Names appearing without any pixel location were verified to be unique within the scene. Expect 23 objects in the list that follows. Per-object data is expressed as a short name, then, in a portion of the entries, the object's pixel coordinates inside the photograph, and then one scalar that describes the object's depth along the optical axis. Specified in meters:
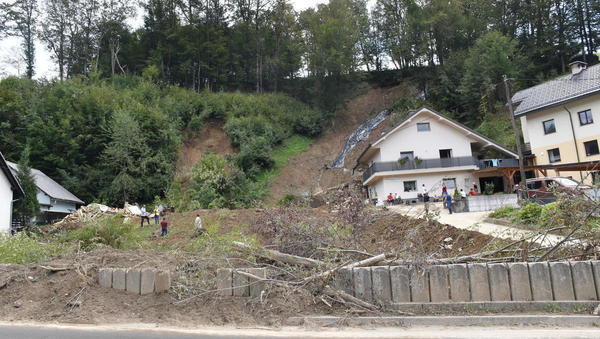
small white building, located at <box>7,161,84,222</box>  28.56
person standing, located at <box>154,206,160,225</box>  21.64
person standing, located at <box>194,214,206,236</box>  15.08
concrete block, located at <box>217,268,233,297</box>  6.73
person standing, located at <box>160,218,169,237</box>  16.84
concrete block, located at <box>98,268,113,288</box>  7.19
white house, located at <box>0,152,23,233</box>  23.28
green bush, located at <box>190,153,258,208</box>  28.89
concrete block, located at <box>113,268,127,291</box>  7.09
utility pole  23.45
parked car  17.53
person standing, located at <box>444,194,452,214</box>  20.30
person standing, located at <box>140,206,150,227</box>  20.94
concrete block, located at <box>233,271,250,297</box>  6.73
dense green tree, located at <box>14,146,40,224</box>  24.81
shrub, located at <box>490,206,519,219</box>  15.55
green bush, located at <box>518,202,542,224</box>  12.88
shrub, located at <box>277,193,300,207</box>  28.89
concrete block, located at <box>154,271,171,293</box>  6.90
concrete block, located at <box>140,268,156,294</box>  6.92
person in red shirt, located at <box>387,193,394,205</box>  30.82
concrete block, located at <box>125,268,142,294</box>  7.00
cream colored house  28.54
